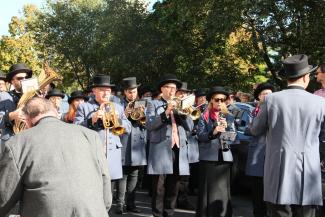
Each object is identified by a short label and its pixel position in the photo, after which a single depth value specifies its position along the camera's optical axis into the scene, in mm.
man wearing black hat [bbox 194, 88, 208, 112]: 10821
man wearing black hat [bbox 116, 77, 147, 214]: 9258
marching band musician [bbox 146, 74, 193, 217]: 8031
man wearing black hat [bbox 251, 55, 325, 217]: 5238
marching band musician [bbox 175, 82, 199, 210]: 9230
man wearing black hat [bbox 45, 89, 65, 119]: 10277
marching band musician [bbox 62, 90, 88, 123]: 9680
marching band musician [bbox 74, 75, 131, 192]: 7652
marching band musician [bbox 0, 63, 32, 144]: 7383
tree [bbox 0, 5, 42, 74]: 41625
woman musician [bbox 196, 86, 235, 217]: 7594
